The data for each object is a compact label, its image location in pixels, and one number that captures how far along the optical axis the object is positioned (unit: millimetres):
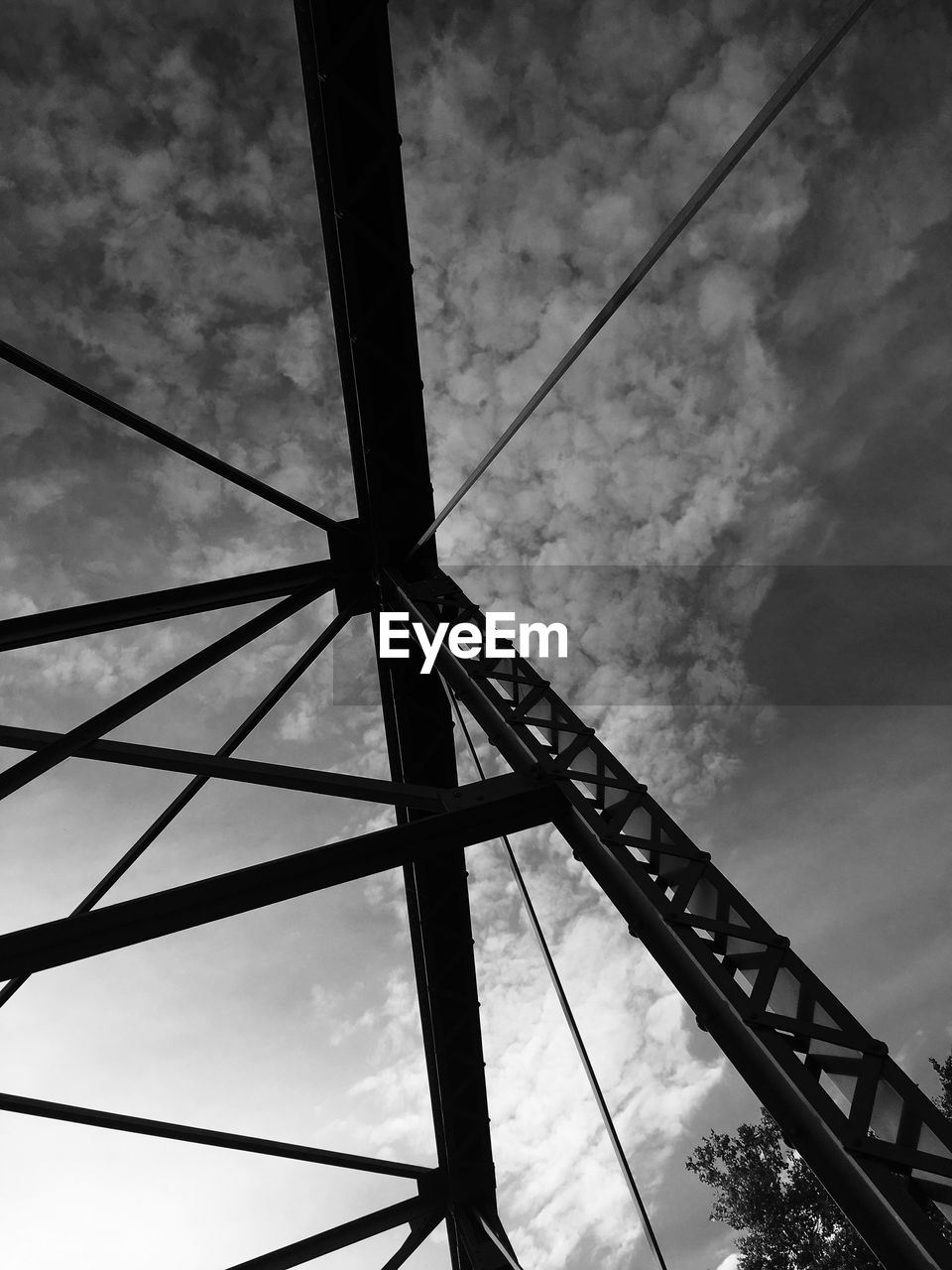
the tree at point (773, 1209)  27031
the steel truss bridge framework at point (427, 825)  4059
